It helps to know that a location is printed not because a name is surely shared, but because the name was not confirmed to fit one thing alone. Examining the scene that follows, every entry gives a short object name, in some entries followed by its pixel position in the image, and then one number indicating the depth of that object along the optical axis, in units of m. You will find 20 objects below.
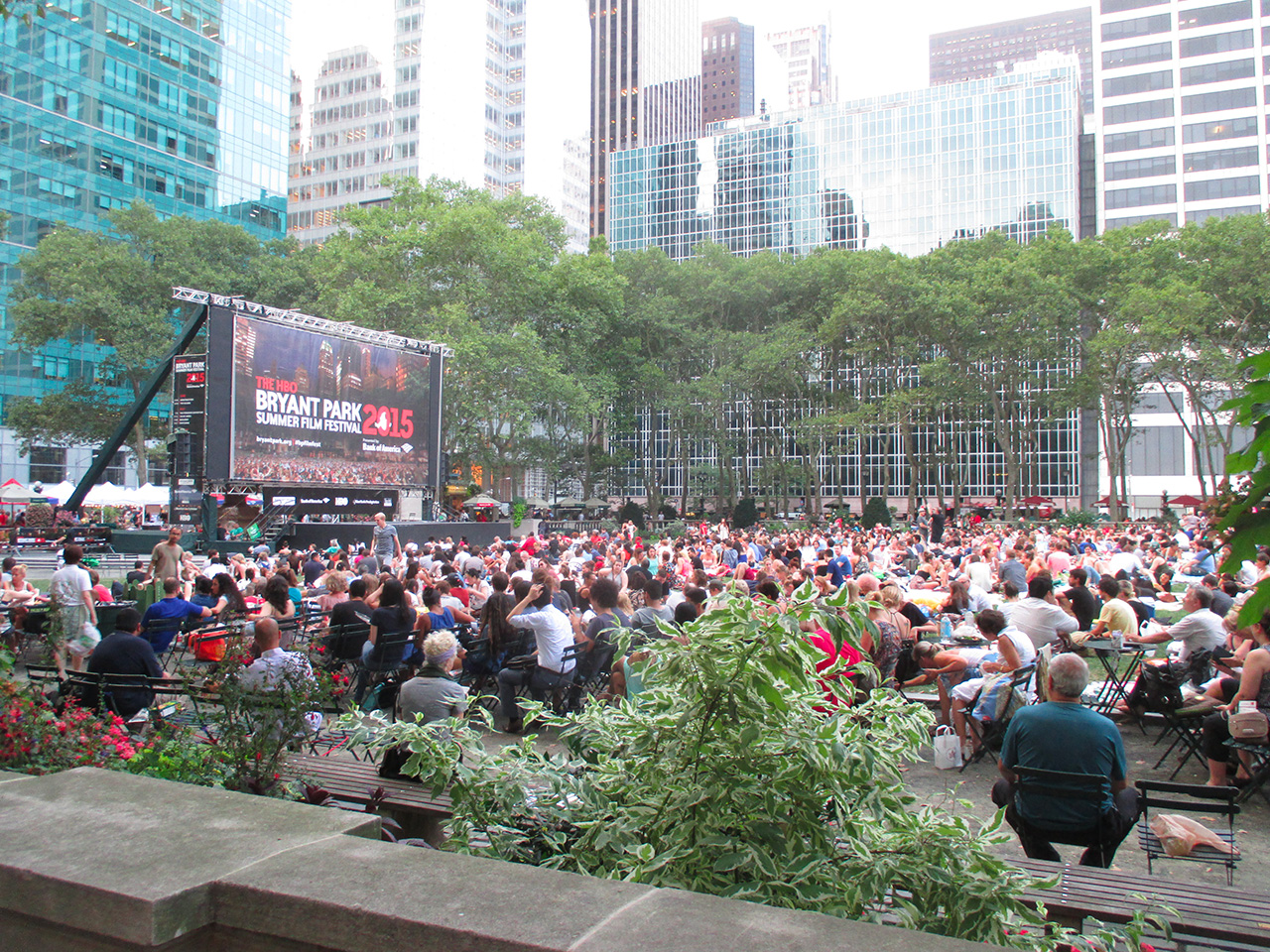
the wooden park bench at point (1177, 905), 2.91
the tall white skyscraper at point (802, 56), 198.00
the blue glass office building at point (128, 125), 56.31
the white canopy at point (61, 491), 37.12
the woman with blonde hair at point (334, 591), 10.08
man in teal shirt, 4.09
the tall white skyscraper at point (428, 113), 93.31
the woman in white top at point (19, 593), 10.94
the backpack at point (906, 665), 8.74
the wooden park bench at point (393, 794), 3.91
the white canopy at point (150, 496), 35.03
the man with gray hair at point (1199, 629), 7.33
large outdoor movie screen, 24.92
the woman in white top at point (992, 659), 6.82
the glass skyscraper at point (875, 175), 70.25
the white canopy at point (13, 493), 34.78
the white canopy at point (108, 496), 34.00
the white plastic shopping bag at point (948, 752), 6.71
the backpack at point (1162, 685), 7.19
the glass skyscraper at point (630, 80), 145.25
